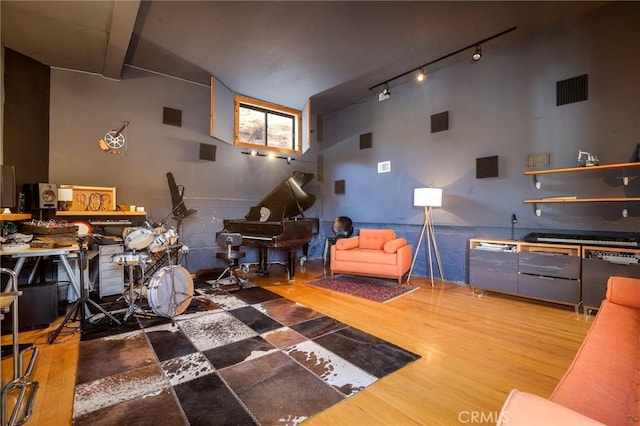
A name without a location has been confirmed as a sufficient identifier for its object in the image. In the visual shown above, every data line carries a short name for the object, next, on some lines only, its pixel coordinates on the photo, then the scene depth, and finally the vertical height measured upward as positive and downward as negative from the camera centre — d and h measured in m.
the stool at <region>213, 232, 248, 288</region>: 4.08 -0.62
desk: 2.24 -0.32
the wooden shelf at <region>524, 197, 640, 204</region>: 2.95 +0.16
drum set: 2.70 -0.64
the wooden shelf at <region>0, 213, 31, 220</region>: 2.24 -0.02
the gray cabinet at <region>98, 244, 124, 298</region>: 3.59 -0.78
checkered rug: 1.57 -1.11
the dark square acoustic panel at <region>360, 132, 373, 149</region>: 5.76 +1.54
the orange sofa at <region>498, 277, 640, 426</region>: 0.68 -0.66
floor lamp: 4.25 +0.15
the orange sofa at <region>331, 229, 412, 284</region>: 4.20 -0.65
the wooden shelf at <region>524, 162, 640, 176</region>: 2.95 +0.52
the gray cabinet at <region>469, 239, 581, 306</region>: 3.10 -0.68
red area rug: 3.68 -1.07
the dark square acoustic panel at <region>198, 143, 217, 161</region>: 5.08 +1.15
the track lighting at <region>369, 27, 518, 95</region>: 3.76 +2.40
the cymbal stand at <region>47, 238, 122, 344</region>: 2.46 -0.87
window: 5.21 +1.76
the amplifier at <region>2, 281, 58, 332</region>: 2.62 -0.90
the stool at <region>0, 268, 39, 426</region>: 1.47 -1.06
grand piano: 4.21 -0.14
